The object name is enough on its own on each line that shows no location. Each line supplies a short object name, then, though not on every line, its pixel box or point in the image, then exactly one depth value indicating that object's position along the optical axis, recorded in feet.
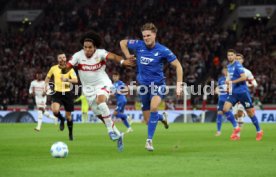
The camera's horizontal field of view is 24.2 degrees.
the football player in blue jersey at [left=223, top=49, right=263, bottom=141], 62.75
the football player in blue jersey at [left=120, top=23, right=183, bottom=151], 46.93
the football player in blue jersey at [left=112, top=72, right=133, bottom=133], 85.20
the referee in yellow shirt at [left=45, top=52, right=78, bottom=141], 66.85
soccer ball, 40.55
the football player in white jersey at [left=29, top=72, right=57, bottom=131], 98.67
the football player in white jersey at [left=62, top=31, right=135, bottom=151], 47.47
